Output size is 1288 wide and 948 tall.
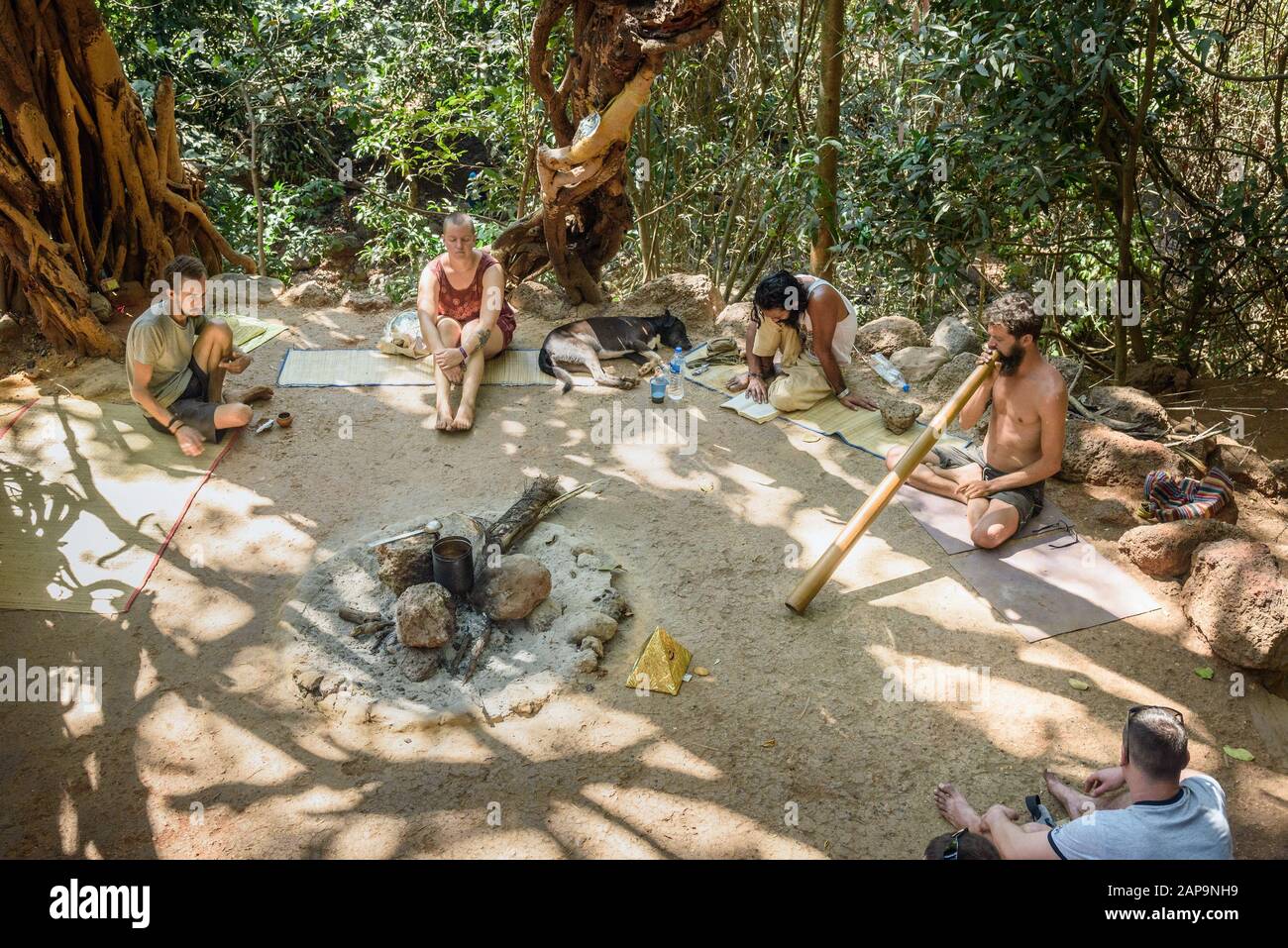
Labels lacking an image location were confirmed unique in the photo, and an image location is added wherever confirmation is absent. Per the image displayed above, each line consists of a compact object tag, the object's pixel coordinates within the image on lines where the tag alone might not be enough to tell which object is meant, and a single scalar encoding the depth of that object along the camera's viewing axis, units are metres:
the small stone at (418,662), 3.73
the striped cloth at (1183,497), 4.61
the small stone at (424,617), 3.71
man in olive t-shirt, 5.14
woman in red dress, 5.83
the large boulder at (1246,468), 5.11
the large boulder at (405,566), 4.05
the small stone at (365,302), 7.38
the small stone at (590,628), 3.89
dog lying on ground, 6.31
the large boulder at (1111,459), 4.92
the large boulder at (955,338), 6.46
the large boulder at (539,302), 7.42
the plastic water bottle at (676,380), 6.12
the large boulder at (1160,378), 6.75
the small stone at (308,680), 3.67
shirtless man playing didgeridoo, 4.35
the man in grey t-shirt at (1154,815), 2.61
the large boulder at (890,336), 6.66
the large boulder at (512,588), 3.93
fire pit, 3.63
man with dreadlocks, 5.67
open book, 5.77
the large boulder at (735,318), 6.88
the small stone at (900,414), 5.44
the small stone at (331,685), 3.65
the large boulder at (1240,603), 3.68
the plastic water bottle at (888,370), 6.09
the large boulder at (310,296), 7.45
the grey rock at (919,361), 6.18
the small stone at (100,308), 6.43
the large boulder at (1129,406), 5.29
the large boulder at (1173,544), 4.22
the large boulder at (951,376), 5.96
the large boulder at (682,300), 7.30
